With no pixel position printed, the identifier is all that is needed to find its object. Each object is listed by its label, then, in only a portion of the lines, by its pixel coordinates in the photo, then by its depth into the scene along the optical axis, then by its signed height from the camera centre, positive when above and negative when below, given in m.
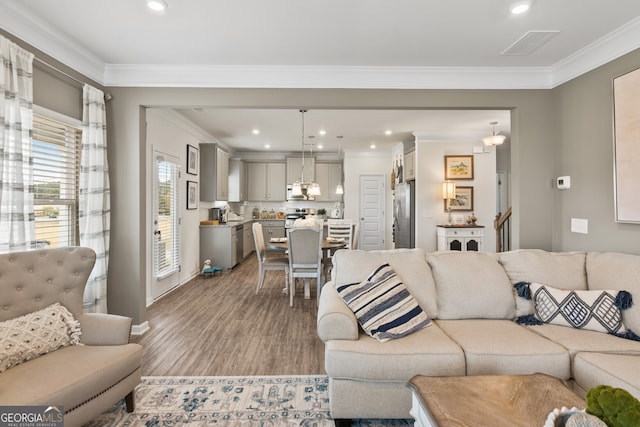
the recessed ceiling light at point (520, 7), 2.23 +1.46
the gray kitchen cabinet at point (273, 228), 8.20 -0.41
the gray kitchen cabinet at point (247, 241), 7.32 -0.70
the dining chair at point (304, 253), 4.08 -0.54
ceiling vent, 2.64 +1.48
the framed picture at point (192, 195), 5.47 +0.32
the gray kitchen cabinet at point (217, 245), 6.13 -0.63
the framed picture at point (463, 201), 6.11 +0.20
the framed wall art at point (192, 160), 5.49 +0.94
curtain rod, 2.48 +1.19
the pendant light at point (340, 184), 7.61 +0.72
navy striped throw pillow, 2.01 -0.63
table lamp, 5.88 +0.40
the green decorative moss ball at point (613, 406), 0.91 -0.58
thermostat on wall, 3.15 +0.29
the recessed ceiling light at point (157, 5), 2.22 +1.47
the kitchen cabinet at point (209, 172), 6.19 +0.78
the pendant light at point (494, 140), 5.00 +1.14
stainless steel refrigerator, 6.22 -0.08
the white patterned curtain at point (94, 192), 2.91 +0.19
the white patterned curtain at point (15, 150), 2.12 +0.43
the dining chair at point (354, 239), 5.14 -0.44
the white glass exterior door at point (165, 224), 4.40 -0.17
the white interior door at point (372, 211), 8.14 +0.02
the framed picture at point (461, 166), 6.10 +0.88
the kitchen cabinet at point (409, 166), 6.36 +0.95
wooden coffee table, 1.20 -0.78
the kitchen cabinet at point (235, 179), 7.53 +0.78
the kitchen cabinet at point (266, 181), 8.34 +0.82
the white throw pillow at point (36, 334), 1.69 -0.70
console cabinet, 5.83 -0.47
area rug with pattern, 1.93 -1.27
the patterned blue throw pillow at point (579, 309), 2.11 -0.67
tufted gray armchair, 1.52 -0.80
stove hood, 8.06 +0.46
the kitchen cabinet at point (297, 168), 8.22 +1.14
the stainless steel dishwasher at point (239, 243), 6.70 -0.67
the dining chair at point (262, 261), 4.45 -0.71
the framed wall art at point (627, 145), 2.49 +0.53
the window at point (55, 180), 2.58 +0.29
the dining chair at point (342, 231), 5.32 -0.33
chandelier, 6.19 +0.47
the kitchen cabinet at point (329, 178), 8.36 +0.89
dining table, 4.54 -0.49
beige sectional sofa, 1.79 -0.78
